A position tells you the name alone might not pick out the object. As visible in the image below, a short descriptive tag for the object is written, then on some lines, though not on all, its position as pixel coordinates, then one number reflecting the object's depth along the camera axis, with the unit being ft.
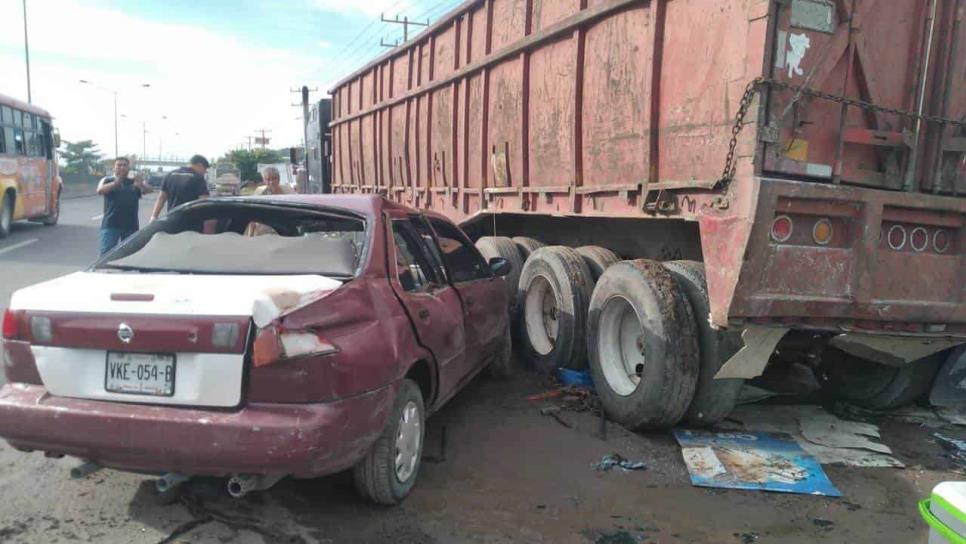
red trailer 11.96
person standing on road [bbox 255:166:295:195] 25.32
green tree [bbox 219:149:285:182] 211.39
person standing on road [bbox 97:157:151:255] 25.25
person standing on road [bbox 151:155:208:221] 23.94
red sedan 8.76
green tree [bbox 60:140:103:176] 259.19
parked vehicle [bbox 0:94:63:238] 48.26
